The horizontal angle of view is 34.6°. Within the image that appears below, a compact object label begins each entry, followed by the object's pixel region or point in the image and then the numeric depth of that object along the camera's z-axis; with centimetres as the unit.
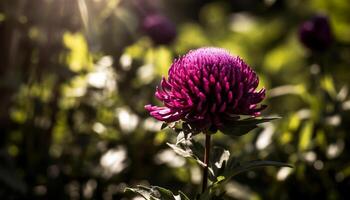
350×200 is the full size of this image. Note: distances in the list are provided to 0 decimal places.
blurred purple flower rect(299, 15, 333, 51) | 223
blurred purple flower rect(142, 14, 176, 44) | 230
